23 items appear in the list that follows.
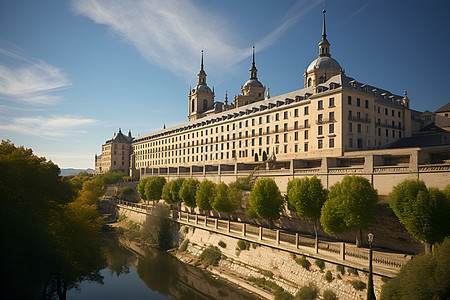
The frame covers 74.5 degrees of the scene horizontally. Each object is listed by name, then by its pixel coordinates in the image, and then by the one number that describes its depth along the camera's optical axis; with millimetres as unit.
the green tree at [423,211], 22969
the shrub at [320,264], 26331
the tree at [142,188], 67338
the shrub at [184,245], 44303
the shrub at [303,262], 27619
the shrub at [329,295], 24447
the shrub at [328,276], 25250
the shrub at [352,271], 23903
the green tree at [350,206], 27703
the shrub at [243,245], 34716
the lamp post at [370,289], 20000
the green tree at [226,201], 42844
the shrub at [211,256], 37938
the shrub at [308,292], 25703
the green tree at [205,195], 46719
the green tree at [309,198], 32156
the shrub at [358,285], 23219
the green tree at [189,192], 50875
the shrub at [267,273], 30450
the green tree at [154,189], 62672
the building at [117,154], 135375
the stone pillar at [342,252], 25312
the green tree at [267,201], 36188
